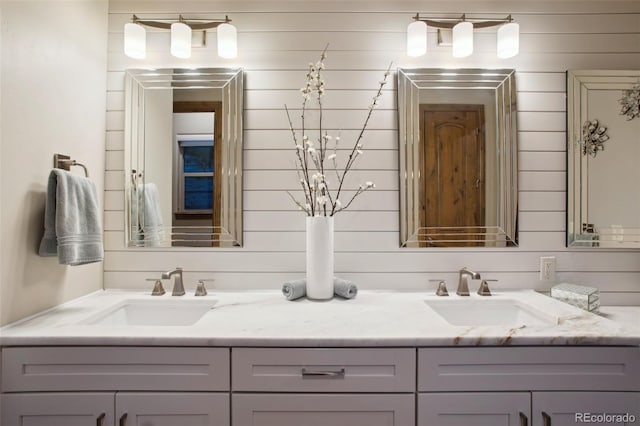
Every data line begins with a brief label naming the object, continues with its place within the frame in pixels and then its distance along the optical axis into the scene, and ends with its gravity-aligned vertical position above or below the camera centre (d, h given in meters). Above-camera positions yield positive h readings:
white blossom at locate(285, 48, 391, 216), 1.50 +0.27
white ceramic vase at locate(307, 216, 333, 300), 1.35 -0.18
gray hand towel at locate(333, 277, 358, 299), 1.36 -0.32
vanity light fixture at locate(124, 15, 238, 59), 1.46 +0.84
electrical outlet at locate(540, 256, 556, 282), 1.50 -0.25
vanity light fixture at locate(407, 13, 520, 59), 1.45 +0.85
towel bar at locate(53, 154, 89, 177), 1.24 +0.21
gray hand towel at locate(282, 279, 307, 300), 1.35 -0.33
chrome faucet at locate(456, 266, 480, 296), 1.44 -0.31
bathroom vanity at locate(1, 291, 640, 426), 0.96 -0.51
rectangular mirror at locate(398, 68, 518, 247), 1.51 +0.27
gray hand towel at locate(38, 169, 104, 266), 1.14 -0.03
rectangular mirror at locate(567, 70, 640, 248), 1.49 +0.28
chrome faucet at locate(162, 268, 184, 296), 1.44 -0.32
